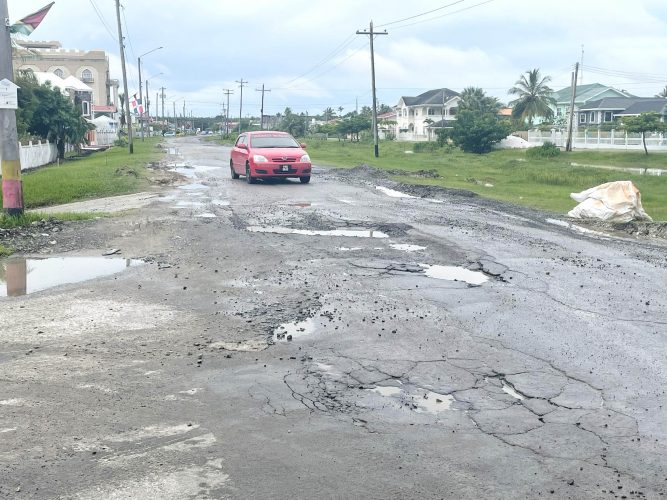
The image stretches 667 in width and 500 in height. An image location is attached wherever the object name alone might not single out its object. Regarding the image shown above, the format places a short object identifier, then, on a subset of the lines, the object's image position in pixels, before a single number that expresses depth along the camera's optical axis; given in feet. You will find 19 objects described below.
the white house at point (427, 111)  351.46
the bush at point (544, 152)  172.35
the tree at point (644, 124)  164.45
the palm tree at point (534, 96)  283.18
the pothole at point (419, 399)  16.88
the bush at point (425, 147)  210.18
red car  72.84
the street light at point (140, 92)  268.91
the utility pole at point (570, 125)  184.99
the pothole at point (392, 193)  65.79
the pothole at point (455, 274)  30.89
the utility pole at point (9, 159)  43.45
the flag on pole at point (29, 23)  43.19
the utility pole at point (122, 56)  155.23
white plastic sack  50.75
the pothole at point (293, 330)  22.16
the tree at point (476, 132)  193.88
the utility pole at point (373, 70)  154.30
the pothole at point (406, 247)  37.37
